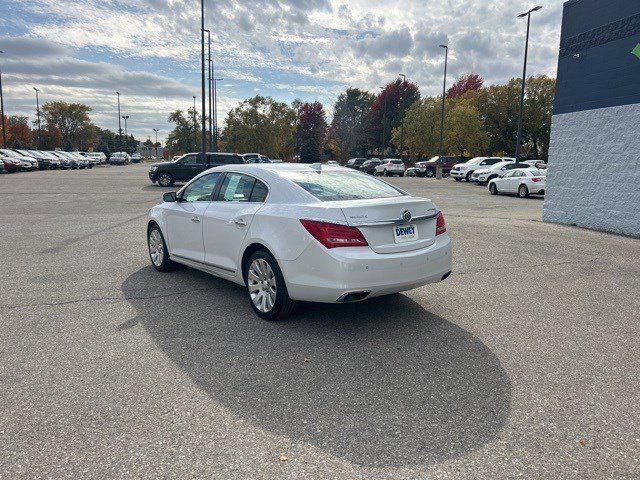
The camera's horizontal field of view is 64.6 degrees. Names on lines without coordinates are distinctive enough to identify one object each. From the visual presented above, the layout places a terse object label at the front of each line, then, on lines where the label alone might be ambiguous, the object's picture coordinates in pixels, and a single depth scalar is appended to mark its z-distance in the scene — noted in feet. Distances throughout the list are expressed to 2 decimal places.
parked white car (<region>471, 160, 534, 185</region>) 107.86
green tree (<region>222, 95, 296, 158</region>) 201.67
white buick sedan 14.53
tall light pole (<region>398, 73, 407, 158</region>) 192.68
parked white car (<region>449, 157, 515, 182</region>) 120.06
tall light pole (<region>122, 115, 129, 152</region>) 405.63
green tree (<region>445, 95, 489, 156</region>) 178.29
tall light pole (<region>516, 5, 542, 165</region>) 104.42
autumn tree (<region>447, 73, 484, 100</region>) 269.23
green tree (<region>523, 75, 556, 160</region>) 182.39
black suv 87.81
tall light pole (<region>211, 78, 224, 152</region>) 195.30
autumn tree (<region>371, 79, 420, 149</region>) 270.26
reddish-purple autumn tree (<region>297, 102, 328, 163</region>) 286.46
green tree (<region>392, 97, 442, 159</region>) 181.88
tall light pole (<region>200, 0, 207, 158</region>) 96.99
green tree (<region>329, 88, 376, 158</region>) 277.03
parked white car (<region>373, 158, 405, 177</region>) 155.94
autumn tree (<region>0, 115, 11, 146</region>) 280.92
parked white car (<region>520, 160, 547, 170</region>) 108.92
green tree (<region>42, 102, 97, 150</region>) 337.56
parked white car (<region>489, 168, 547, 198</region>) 76.64
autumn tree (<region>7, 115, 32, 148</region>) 311.76
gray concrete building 38.06
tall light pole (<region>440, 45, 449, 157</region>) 142.70
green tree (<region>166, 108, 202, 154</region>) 310.04
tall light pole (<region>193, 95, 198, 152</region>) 290.15
